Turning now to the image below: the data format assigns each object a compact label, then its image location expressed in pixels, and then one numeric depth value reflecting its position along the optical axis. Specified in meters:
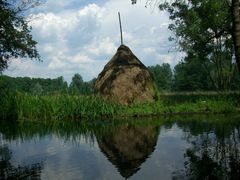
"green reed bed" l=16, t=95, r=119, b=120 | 18.42
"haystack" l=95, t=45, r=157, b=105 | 20.42
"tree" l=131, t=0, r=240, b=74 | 7.20
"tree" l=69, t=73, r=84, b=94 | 20.08
